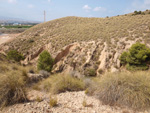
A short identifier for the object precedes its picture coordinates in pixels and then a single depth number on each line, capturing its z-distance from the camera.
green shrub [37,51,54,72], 13.61
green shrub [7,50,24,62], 15.93
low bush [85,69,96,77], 12.93
